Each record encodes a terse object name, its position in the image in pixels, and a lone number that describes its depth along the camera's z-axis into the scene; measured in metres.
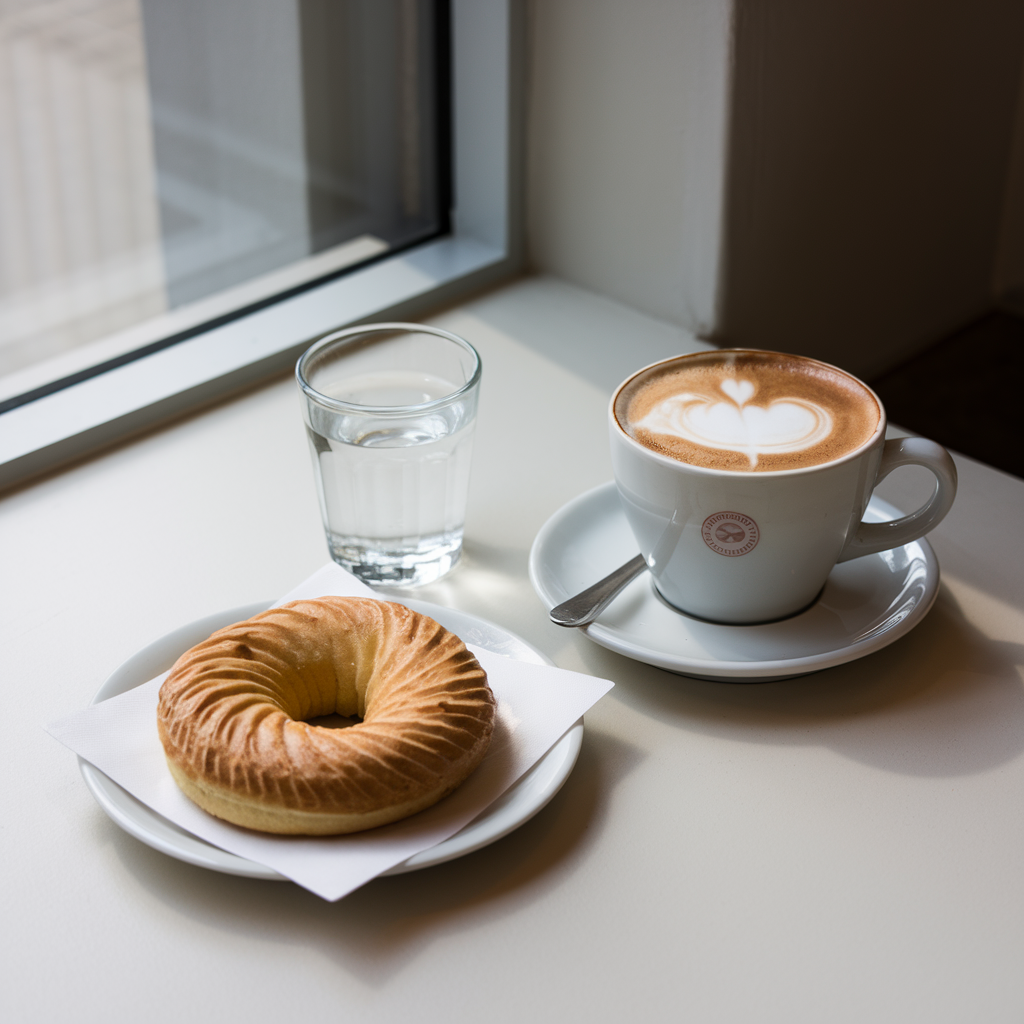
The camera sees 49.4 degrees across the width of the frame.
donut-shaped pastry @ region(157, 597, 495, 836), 0.51
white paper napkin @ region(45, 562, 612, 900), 0.50
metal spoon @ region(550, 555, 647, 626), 0.66
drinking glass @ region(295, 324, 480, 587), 0.72
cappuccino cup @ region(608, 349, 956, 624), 0.62
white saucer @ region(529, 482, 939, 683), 0.63
